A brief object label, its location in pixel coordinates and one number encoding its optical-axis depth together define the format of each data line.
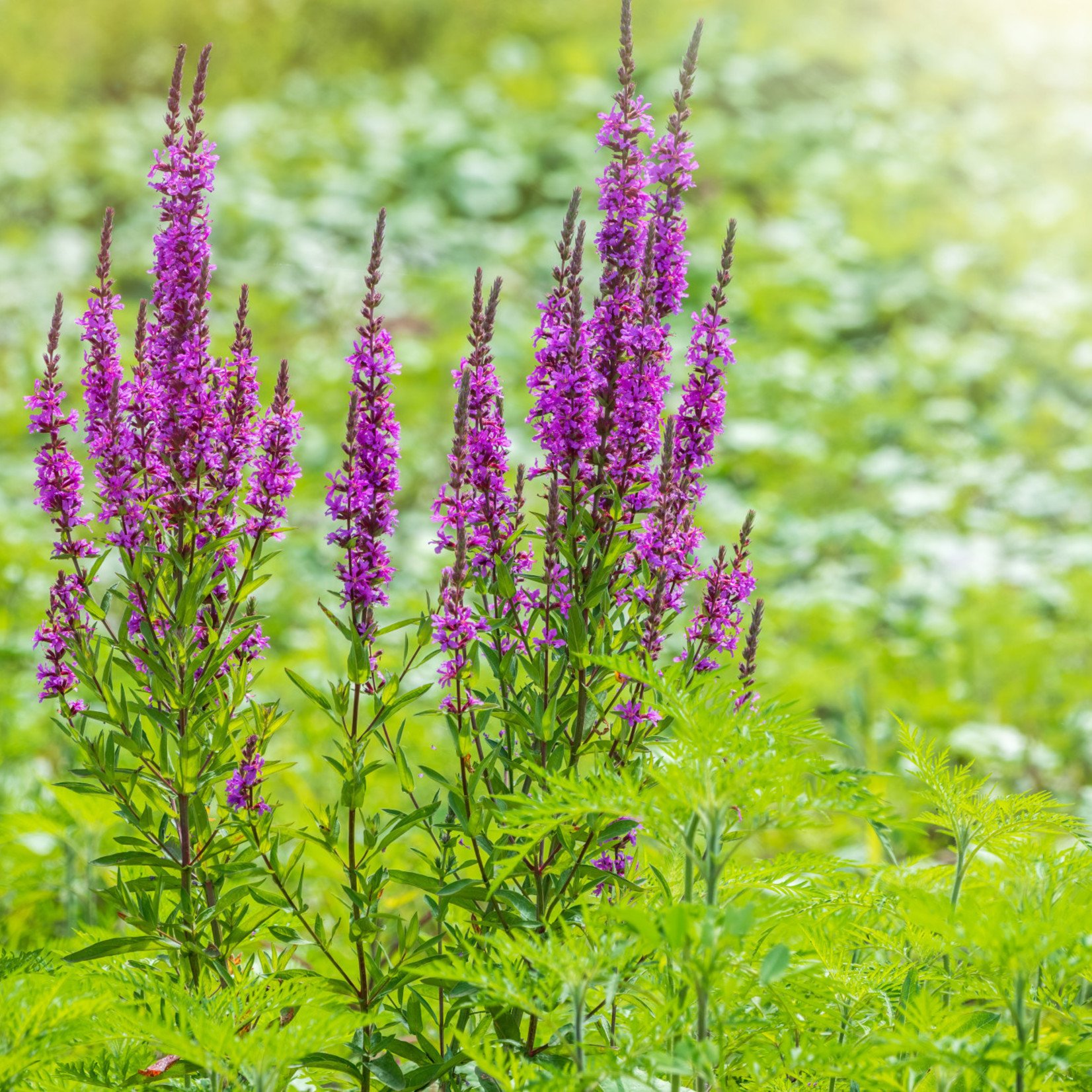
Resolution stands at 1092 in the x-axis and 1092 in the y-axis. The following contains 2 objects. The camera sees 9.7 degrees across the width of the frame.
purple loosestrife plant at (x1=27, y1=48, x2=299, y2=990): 6.43
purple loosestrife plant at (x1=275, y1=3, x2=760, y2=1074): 6.42
